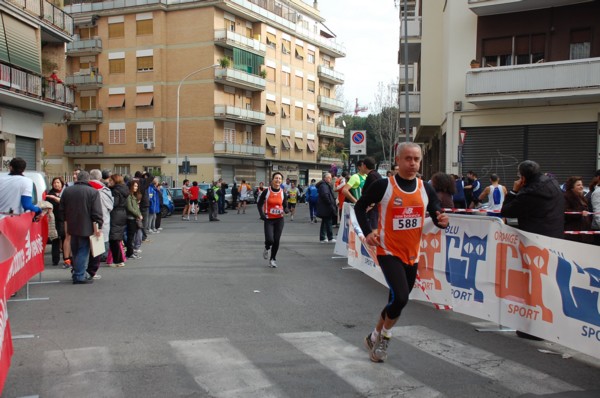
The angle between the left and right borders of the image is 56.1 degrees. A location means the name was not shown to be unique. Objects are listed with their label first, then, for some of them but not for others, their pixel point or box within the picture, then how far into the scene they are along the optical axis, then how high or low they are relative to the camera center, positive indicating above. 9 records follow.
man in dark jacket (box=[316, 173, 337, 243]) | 14.88 -0.86
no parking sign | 18.34 +1.02
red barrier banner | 4.20 -1.03
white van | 10.84 -0.32
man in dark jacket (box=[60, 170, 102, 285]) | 9.02 -0.79
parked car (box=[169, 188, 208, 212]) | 30.58 -1.54
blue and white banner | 4.97 -1.07
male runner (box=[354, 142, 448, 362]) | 5.12 -0.50
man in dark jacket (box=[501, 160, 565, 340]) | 6.22 -0.31
